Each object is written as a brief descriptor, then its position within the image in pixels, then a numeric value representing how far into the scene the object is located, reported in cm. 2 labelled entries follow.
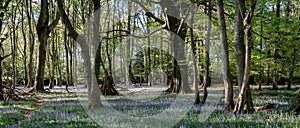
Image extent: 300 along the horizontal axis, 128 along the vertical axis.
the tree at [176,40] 1902
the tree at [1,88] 1630
